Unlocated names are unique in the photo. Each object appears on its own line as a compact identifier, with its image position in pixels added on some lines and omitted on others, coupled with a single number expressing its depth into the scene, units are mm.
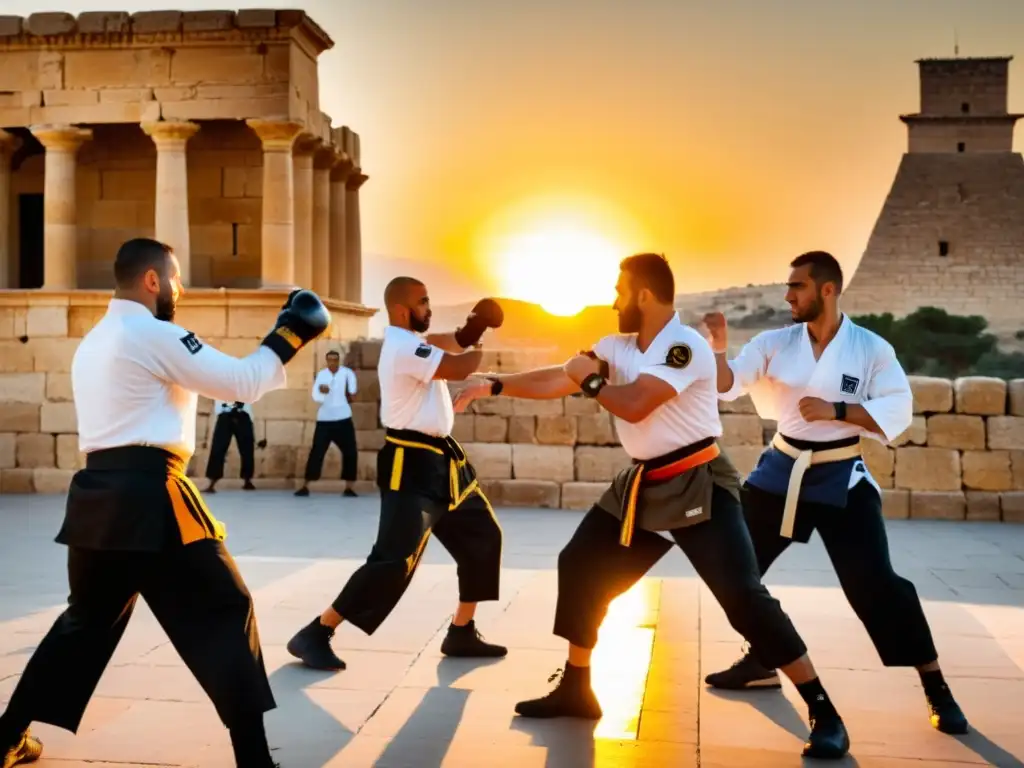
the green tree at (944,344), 52094
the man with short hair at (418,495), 5664
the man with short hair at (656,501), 4492
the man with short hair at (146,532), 3932
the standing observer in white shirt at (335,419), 13906
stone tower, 60469
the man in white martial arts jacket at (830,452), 4816
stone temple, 16000
